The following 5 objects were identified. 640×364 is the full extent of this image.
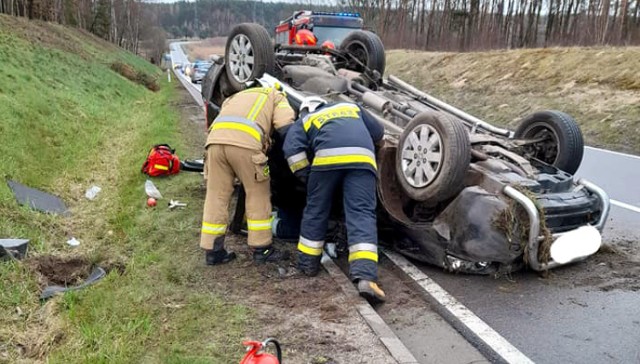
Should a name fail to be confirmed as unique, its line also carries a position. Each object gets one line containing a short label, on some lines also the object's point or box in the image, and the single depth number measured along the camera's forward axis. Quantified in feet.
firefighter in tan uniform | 13.00
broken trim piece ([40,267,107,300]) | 12.41
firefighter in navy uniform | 12.18
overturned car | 12.07
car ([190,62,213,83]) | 86.04
